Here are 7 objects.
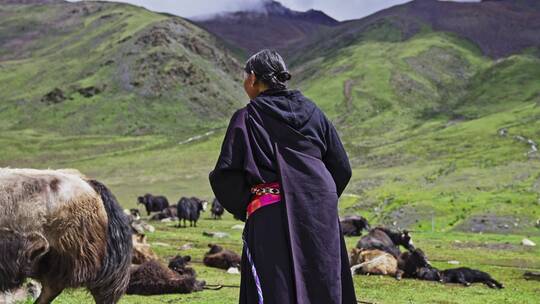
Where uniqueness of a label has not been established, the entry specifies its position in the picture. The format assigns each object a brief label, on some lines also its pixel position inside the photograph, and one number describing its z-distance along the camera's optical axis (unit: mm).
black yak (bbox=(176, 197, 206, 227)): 34303
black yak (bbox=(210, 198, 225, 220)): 41719
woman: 5844
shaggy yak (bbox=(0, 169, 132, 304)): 7398
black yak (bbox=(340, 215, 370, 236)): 32406
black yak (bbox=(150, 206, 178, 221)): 38531
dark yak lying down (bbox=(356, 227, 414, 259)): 20762
